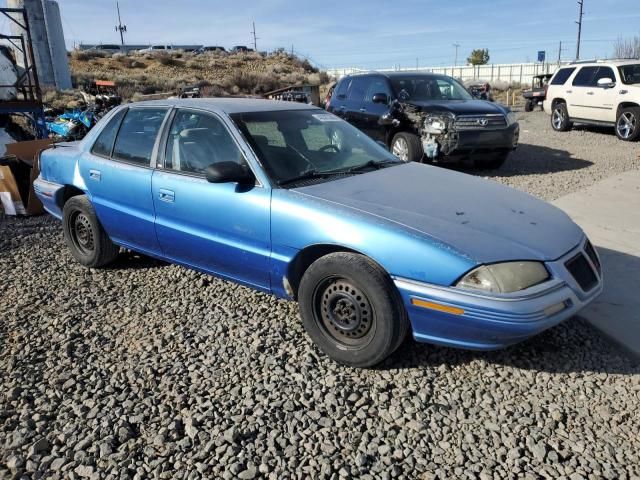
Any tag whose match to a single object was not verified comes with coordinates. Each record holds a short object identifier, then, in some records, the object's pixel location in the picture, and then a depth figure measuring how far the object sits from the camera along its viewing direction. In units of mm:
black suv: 8391
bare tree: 45194
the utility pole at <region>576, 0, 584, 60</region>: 44656
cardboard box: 7039
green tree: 70375
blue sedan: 2828
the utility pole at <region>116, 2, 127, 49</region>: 72531
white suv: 12297
